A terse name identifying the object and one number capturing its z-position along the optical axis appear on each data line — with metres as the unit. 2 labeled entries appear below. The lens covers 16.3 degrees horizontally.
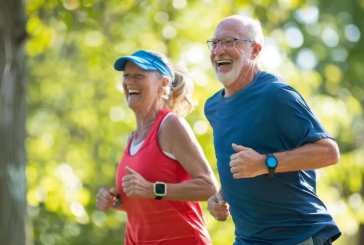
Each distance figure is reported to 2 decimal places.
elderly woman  7.42
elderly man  5.66
